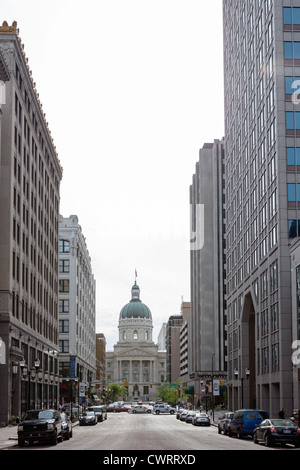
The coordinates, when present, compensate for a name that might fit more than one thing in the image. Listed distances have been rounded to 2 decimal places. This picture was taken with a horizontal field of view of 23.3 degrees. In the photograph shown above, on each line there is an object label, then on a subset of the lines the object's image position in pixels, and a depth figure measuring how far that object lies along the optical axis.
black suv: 36.75
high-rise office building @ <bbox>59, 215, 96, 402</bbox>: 113.00
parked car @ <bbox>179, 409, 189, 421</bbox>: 80.25
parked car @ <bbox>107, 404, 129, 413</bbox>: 133.12
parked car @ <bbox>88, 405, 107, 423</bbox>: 77.86
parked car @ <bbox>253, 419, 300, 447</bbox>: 35.62
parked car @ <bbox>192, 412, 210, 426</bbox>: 67.74
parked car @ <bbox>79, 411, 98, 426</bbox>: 67.88
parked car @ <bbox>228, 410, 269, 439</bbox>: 44.44
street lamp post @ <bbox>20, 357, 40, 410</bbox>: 53.56
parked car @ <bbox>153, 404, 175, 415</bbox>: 113.12
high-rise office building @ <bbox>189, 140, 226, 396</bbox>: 137.88
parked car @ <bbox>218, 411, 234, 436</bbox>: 48.30
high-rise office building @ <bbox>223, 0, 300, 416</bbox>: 65.56
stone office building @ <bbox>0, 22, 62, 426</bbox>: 59.06
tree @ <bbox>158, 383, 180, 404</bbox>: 171.00
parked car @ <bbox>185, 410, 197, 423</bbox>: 73.19
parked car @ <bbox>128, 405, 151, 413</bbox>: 118.69
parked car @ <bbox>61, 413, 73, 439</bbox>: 41.95
